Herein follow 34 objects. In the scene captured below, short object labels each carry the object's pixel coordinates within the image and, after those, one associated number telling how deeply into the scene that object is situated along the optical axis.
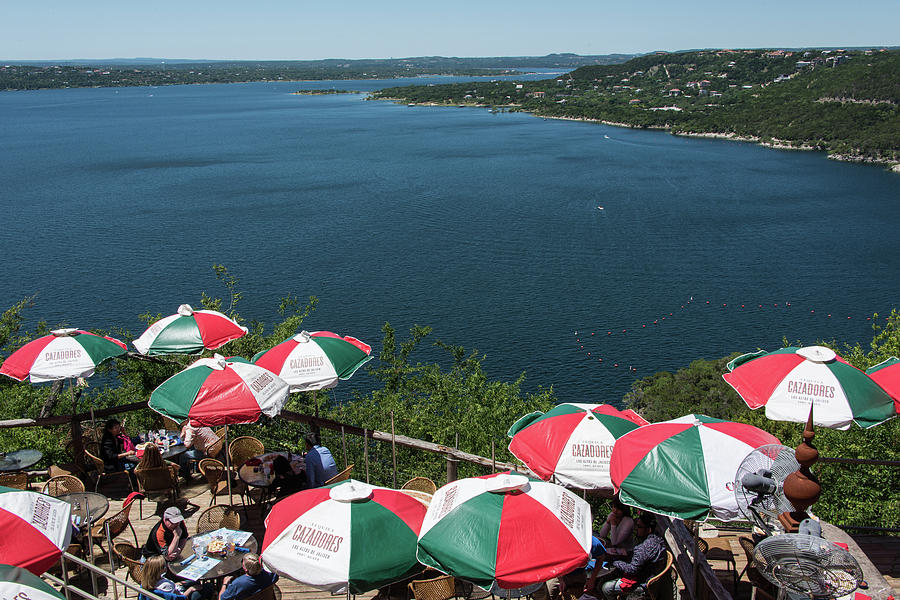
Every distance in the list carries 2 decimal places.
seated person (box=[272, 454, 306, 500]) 8.25
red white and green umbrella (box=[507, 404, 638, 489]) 6.72
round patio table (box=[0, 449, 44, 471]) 8.75
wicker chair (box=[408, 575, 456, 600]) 6.28
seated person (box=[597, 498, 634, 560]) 6.18
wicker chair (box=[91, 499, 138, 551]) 7.33
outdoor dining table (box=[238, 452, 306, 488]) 8.16
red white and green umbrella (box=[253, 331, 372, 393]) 8.96
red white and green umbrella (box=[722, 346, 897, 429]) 7.53
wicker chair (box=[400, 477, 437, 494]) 7.92
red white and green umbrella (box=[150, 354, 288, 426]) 7.55
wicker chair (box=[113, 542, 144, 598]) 6.61
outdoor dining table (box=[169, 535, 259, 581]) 6.47
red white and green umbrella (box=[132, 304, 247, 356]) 10.28
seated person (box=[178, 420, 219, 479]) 9.29
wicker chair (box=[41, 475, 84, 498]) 8.05
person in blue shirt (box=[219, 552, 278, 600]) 6.19
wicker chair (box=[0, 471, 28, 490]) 8.11
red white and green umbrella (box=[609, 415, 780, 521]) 5.68
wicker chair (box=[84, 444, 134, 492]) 8.79
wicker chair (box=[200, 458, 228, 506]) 8.44
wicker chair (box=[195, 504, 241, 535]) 7.31
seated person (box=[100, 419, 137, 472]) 9.02
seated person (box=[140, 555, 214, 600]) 6.29
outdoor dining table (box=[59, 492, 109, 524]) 7.47
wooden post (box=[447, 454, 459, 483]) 7.87
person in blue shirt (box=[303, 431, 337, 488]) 8.19
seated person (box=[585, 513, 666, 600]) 6.06
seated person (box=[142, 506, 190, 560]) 6.66
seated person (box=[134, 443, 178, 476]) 8.29
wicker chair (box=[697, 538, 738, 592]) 6.62
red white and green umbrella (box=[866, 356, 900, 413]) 8.12
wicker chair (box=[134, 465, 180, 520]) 8.35
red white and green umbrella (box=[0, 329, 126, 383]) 9.05
